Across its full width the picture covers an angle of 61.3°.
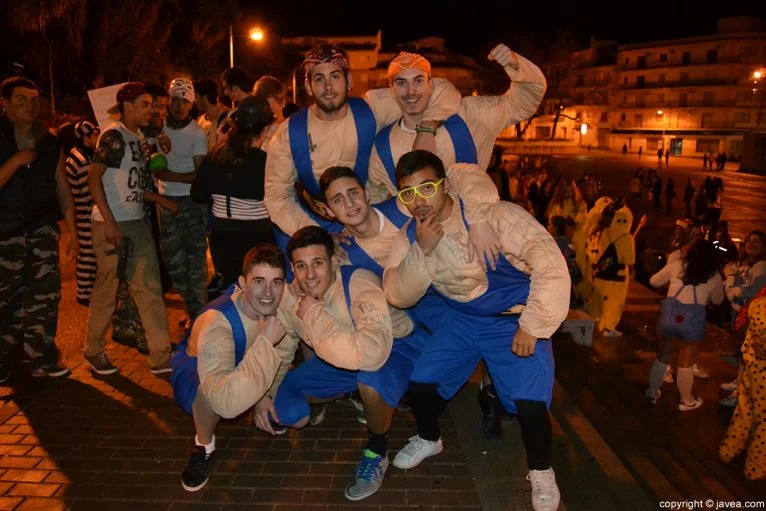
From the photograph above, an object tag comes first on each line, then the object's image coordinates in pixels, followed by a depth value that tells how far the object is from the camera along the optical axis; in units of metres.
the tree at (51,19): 22.44
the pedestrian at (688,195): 22.75
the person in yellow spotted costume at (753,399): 4.92
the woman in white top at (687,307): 6.21
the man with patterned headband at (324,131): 4.32
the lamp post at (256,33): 19.14
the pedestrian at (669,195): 24.14
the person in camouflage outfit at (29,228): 4.86
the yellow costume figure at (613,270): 8.23
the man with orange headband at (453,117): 4.22
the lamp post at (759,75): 43.09
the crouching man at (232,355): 3.56
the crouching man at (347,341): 3.64
